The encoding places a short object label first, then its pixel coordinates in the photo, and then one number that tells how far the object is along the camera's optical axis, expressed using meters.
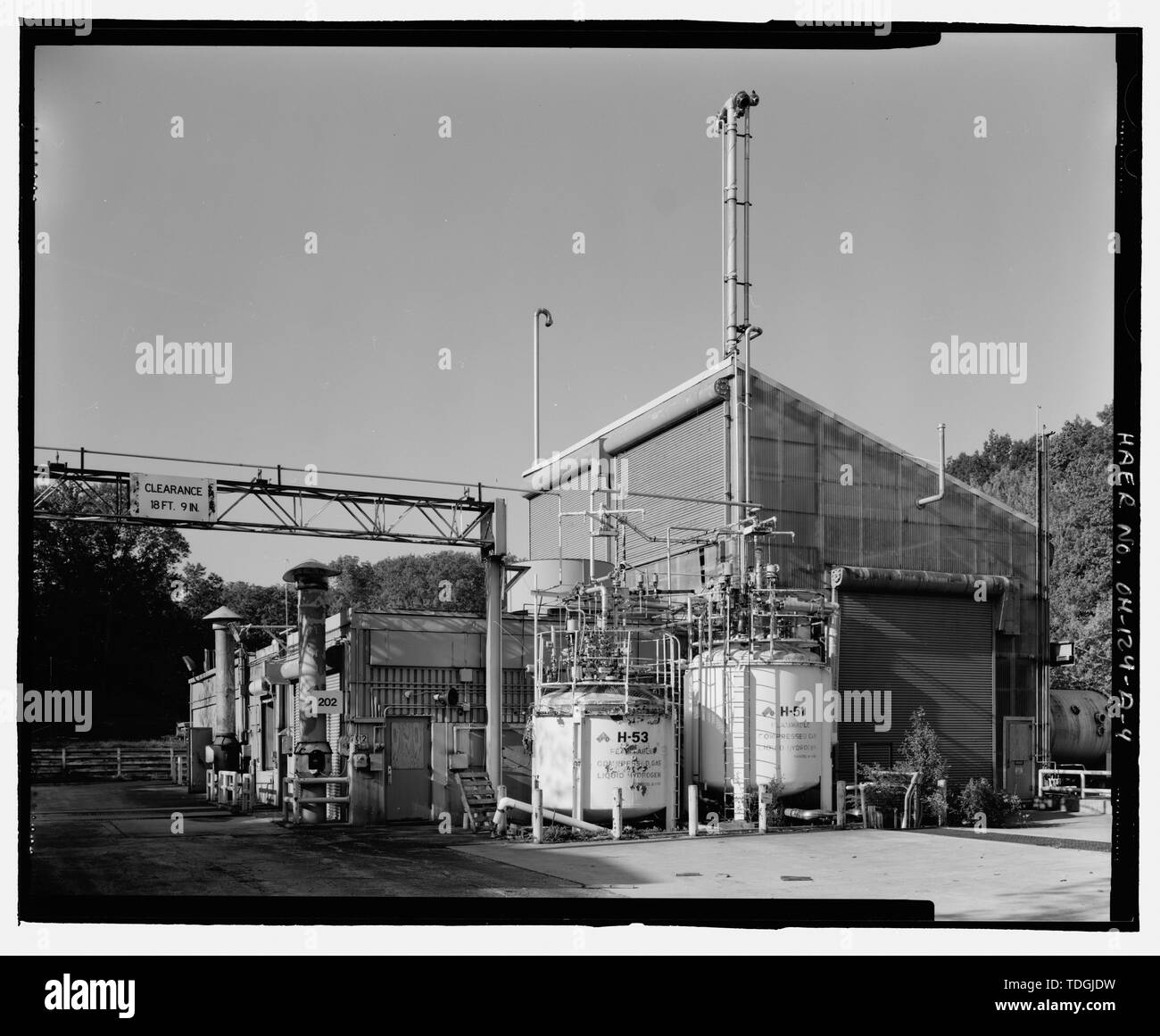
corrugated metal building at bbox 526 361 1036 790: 31.17
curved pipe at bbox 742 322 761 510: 30.48
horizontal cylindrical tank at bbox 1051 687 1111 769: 35.16
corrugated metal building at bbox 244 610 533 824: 29.81
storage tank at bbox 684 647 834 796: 27.25
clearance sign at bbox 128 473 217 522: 27.94
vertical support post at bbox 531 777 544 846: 24.06
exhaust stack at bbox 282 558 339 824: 28.98
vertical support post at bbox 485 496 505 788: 29.55
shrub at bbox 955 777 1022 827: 28.25
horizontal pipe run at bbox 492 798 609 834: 24.88
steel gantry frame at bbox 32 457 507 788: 27.62
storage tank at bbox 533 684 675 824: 26.06
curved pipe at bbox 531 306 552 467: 32.84
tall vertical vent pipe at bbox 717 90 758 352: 29.78
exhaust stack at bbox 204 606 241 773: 39.94
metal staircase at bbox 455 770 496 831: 26.95
